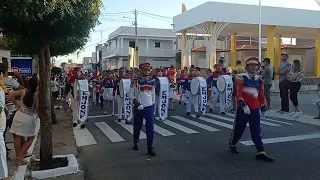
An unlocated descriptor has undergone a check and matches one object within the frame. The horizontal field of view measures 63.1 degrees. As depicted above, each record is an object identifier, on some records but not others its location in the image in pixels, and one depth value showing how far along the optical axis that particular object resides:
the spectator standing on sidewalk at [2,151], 3.31
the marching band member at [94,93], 14.33
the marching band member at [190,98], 9.93
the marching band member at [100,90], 12.61
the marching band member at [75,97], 8.35
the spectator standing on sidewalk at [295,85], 8.72
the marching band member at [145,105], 5.55
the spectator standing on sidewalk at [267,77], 9.90
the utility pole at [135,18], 34.73
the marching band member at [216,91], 10.36
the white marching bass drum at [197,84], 9.67
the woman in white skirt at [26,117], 5.06
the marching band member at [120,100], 9.14
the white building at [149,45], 41.31
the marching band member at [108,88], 11.09
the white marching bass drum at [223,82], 10.14
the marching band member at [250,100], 5.15
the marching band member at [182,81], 12.20
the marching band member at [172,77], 11.78
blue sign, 13.85
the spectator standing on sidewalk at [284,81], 9.00
